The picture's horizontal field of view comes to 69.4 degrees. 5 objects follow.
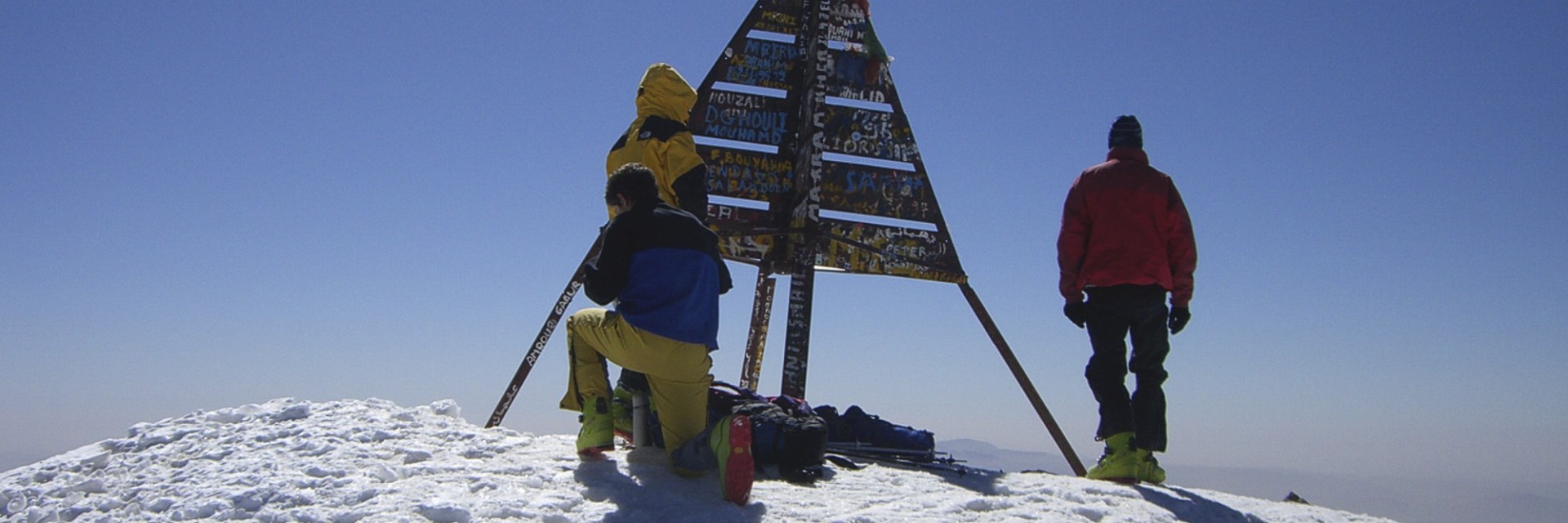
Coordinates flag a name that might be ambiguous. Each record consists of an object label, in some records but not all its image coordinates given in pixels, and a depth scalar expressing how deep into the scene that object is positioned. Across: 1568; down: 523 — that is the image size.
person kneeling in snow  4.51
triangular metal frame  8.18
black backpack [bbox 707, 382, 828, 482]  5.03
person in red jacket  5.69
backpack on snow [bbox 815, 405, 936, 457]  6.14
